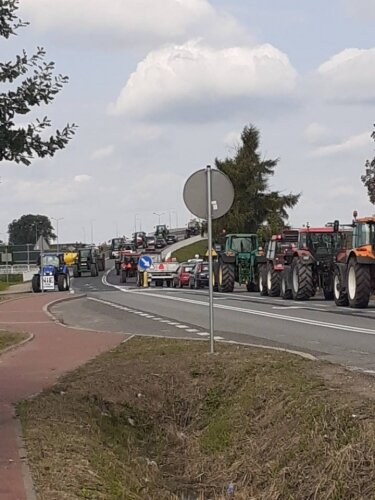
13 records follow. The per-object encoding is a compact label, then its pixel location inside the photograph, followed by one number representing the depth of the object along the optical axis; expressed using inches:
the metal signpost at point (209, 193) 526.3
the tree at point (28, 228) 5900.1
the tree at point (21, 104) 336.2
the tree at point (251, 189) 3496.6
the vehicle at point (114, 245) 4526.6
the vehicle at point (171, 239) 4674.7
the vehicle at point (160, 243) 4357.8
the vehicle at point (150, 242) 4192.7
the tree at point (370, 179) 1854.1
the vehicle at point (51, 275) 1881.2
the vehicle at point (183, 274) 2117.4
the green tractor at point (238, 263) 1627.7
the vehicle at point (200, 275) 1925.4
